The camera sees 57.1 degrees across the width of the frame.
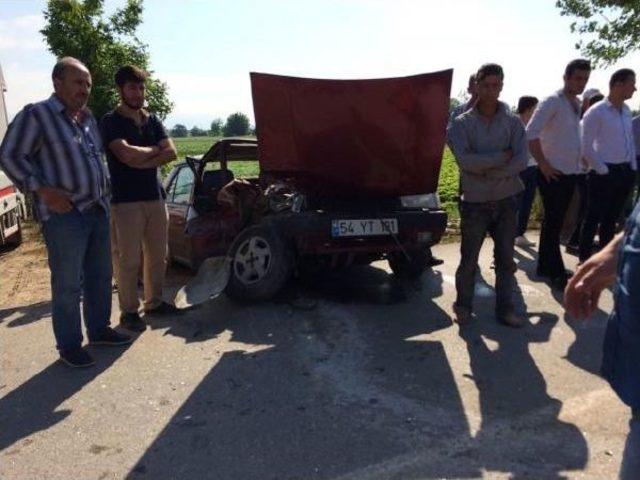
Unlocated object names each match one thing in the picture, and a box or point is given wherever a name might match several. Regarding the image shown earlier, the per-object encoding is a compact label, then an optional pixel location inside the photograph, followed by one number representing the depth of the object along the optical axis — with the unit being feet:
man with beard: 14.78
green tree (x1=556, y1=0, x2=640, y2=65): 52.47
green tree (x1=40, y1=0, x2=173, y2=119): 42.80
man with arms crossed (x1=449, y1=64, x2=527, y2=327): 14.57
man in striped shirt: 12.34
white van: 27.37
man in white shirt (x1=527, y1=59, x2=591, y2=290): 17.13
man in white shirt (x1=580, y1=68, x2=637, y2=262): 18.08
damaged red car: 15.76
